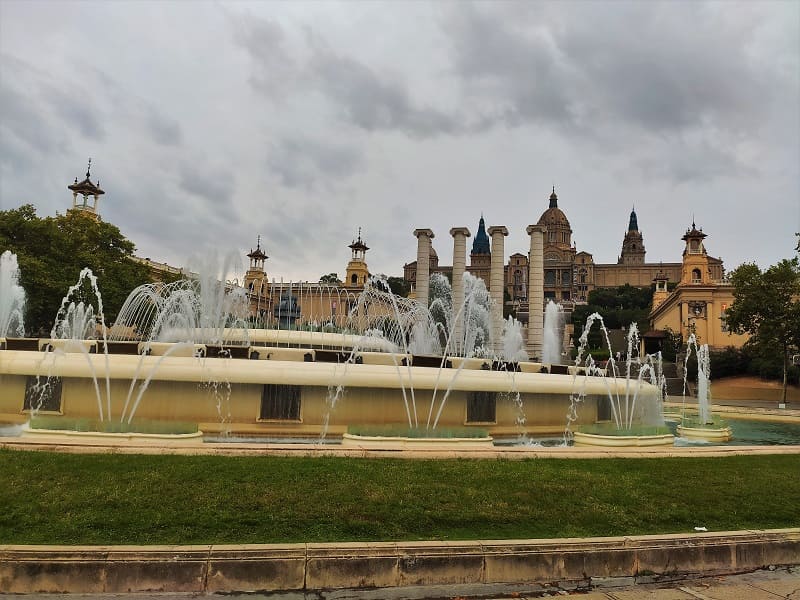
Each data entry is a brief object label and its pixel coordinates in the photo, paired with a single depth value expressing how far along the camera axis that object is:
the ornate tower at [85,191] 72.69
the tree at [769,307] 40.50
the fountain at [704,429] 16.86
